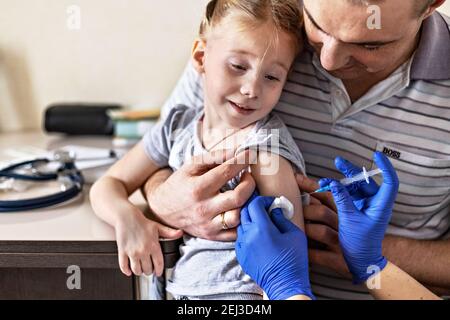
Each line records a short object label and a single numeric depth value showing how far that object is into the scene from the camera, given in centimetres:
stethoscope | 126
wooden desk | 113
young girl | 106
